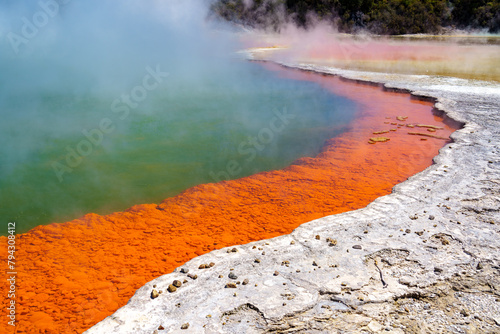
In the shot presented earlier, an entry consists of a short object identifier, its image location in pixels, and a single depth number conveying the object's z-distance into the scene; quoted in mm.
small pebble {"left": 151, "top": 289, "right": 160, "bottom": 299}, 2250
